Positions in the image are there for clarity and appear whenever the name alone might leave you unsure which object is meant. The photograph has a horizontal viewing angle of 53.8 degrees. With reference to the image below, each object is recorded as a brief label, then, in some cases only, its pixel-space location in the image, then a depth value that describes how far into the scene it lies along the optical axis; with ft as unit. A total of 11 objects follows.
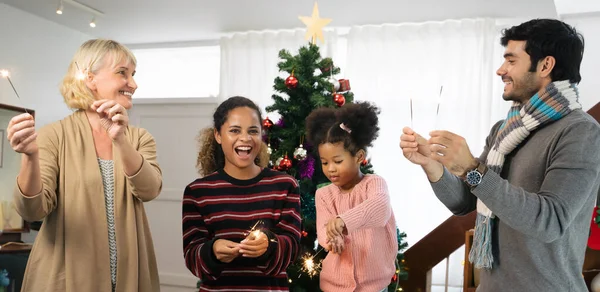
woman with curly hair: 6.55
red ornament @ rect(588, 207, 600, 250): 11.14
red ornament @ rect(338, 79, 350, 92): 10.68
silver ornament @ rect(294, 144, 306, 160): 10.17
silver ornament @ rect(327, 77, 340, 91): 10.52
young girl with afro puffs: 6.85
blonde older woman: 5.76
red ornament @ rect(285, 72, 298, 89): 10.27
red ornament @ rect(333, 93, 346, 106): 10.27
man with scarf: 4.94
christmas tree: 10.24
